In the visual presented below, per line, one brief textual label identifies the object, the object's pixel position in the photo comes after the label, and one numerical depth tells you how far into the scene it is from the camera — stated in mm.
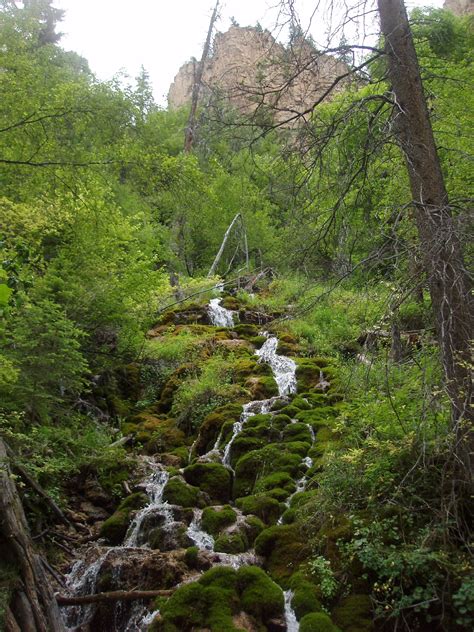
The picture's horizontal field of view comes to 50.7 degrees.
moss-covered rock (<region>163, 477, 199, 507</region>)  7781
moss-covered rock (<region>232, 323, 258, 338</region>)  15781
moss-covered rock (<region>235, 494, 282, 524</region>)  7223
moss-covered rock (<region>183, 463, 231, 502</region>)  8250
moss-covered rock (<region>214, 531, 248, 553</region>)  6562
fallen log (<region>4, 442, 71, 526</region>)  6188
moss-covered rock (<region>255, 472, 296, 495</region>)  7807
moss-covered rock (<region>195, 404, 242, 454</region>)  9883
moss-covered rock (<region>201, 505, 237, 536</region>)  7078
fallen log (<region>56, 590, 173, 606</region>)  5879
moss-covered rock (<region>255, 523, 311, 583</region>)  6070
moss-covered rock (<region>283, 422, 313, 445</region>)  9102
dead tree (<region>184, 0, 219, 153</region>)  18703
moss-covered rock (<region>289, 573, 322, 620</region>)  5355
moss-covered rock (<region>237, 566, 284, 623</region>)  5527
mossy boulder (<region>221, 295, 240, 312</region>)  18312
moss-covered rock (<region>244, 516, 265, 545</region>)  6879
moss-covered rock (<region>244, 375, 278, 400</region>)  11403
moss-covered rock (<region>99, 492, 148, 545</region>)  7410
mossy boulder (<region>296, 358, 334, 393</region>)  11859
